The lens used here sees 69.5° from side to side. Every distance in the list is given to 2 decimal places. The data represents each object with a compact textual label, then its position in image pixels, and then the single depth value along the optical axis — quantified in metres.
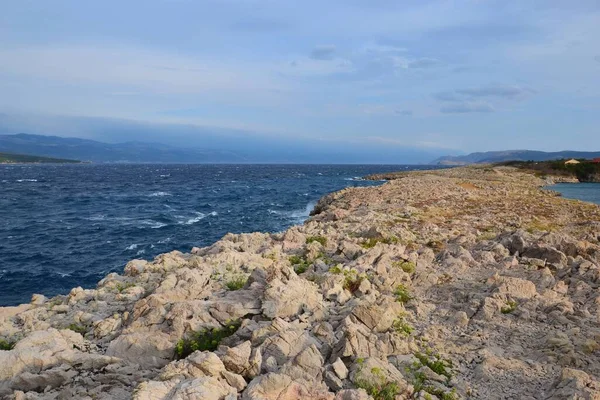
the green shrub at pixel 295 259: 19.88
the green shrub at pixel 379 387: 9.54
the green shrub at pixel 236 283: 16.08
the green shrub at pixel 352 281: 16.02
